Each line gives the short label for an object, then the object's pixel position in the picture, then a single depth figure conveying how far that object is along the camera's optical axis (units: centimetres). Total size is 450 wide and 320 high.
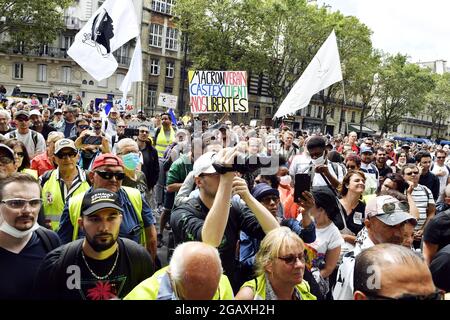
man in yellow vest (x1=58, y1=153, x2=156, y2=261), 317
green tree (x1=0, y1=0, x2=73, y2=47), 2517
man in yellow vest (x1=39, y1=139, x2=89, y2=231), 379
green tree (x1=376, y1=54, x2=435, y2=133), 4428
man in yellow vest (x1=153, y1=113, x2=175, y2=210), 805
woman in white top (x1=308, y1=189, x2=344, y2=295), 329
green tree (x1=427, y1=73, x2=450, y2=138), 5094
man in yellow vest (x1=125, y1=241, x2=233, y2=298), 198
